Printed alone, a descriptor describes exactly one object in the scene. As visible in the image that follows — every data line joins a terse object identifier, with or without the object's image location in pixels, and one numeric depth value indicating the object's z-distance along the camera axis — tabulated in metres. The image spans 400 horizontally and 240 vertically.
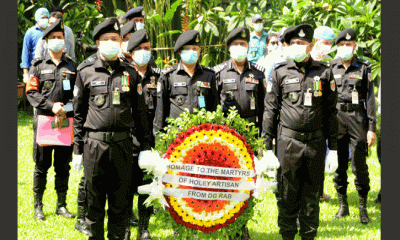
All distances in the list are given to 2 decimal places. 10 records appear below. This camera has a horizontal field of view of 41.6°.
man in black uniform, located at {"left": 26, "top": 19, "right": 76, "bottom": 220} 6.98
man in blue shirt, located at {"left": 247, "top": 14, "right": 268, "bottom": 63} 11.05
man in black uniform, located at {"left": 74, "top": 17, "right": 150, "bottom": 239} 5.41
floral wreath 5.32
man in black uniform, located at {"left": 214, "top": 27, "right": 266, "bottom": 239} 6.84
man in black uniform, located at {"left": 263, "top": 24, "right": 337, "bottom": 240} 5.81
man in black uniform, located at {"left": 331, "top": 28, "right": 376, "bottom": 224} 7.34
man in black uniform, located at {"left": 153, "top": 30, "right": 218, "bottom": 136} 6.46
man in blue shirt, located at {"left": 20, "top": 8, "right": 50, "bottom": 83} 10.00
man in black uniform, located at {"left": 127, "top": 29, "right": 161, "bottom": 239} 6.38
